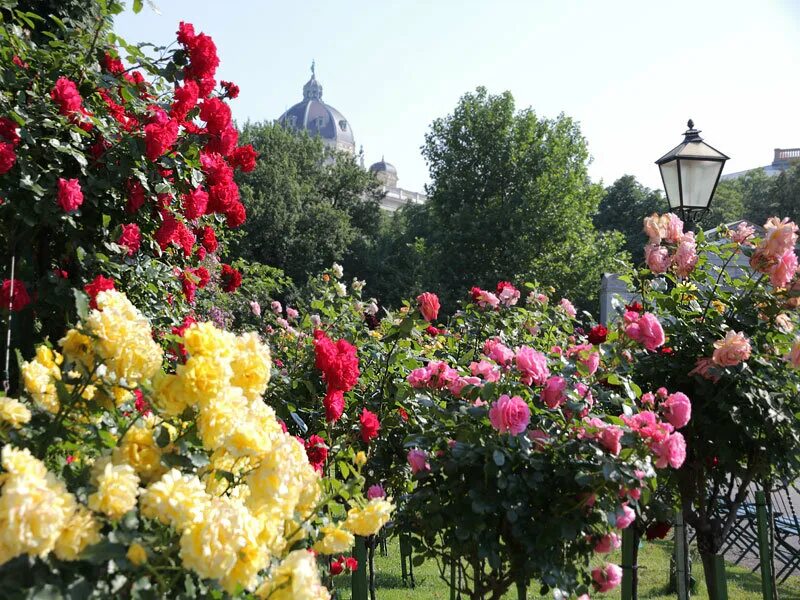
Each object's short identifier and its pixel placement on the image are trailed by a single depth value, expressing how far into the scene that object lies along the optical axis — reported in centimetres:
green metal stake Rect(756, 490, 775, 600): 346
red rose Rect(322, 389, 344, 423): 282
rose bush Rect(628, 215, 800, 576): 309
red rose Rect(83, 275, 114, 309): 226
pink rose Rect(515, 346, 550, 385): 240
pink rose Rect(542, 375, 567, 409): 240
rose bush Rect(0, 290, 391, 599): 117
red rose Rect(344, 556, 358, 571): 303
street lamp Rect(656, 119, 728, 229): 518
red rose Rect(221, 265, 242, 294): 461
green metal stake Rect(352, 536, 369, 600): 291
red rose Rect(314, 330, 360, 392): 275
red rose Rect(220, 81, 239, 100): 365
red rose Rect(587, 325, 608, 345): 288
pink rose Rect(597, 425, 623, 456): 221
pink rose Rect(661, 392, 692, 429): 249
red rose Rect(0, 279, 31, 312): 253
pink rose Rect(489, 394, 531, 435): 218
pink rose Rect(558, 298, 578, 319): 591
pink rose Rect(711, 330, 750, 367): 288
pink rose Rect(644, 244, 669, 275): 339
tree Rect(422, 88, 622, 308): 2761
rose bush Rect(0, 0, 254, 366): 281
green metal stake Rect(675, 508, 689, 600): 341
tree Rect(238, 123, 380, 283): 2995
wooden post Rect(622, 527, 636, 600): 321
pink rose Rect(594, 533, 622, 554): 232
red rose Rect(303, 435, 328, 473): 282
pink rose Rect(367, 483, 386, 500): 289
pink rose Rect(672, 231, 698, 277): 332
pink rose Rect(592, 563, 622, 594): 249
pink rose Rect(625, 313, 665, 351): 266
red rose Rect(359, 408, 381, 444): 291
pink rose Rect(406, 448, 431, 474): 245
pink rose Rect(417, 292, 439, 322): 310
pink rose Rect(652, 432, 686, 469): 222
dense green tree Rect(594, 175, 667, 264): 4000
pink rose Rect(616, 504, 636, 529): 218
